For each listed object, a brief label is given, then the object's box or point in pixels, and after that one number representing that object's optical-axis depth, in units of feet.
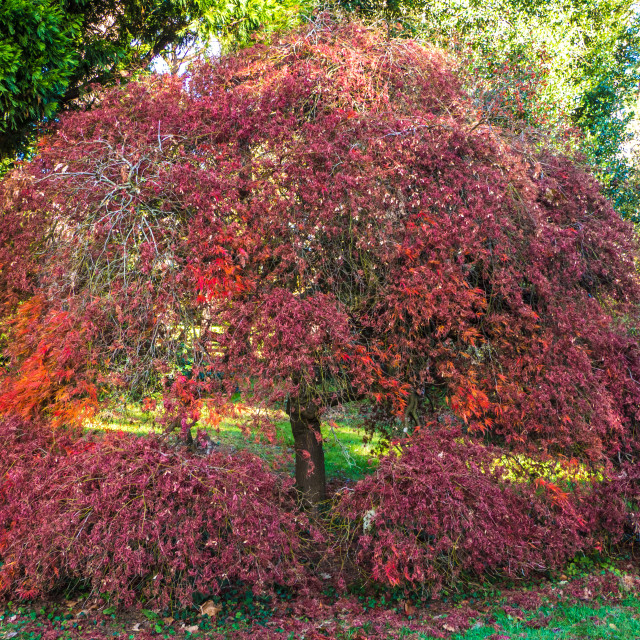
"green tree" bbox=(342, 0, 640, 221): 37.17
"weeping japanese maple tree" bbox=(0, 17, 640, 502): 16.20
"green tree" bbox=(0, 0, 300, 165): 20.43
